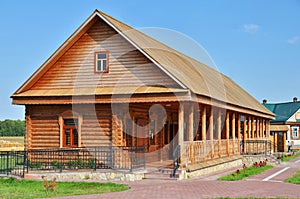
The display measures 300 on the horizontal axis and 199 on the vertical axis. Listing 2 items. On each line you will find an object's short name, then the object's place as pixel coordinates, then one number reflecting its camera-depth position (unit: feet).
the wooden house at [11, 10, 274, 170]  69.51
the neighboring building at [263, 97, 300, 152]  162.09
